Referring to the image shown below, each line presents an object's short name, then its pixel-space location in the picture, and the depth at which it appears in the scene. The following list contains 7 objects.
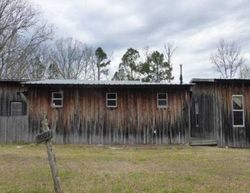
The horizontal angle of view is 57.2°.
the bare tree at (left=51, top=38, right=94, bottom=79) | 31.29
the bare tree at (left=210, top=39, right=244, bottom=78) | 32.36
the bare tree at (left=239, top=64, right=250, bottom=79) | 31.57
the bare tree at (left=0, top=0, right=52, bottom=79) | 23.09
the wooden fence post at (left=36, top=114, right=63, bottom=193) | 4.65
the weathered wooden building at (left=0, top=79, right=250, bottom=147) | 13.16
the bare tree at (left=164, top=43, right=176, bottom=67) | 32.56
